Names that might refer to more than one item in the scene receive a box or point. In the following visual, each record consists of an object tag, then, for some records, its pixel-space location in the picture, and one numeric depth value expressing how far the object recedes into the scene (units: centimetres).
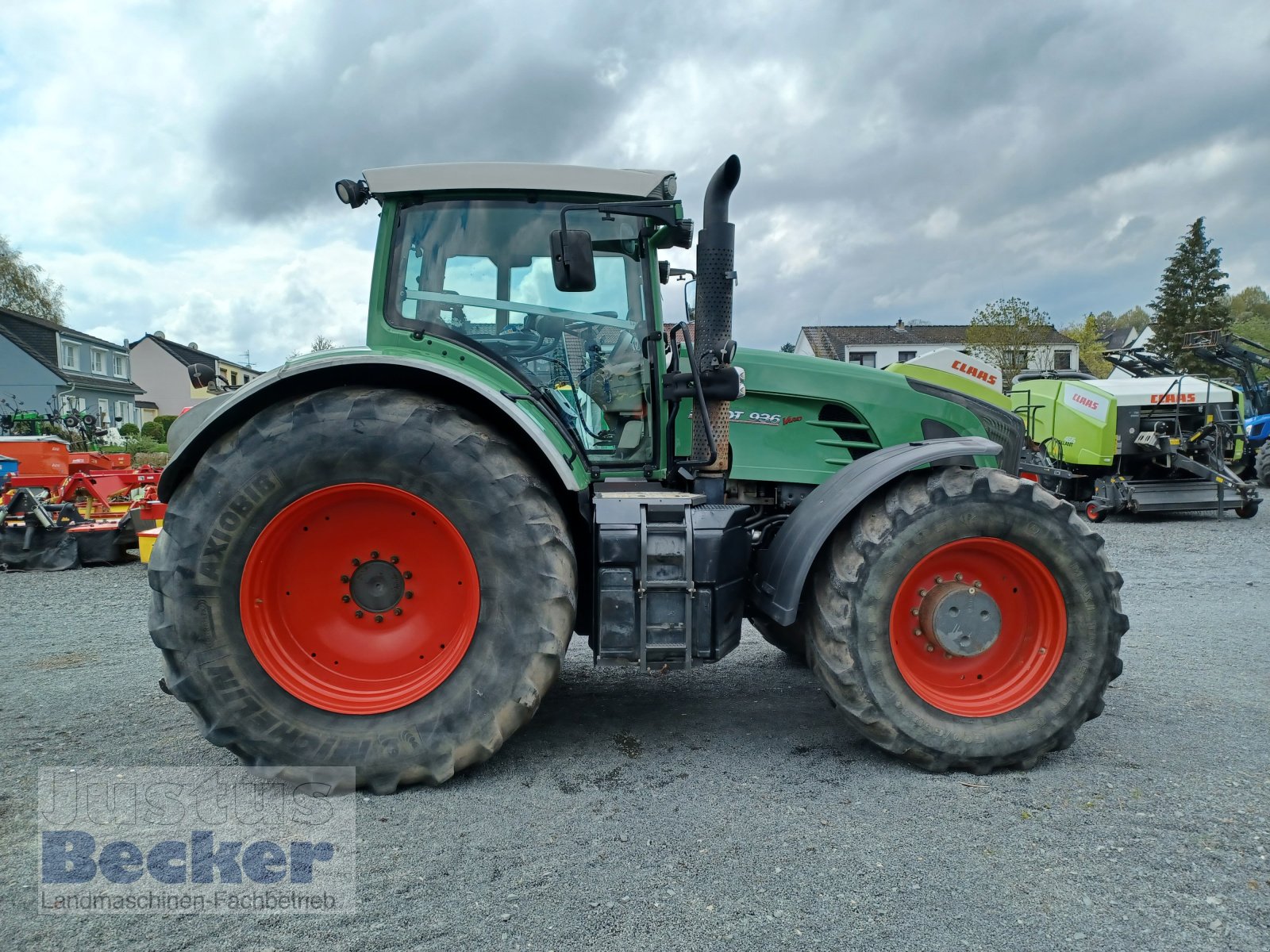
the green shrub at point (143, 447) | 2506
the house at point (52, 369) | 3703
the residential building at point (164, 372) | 5353
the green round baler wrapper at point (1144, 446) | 1151
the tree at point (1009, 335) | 3391
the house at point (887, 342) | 4616
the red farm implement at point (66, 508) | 859
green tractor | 297
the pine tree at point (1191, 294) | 4347
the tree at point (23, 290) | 4191
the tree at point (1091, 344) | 4266
